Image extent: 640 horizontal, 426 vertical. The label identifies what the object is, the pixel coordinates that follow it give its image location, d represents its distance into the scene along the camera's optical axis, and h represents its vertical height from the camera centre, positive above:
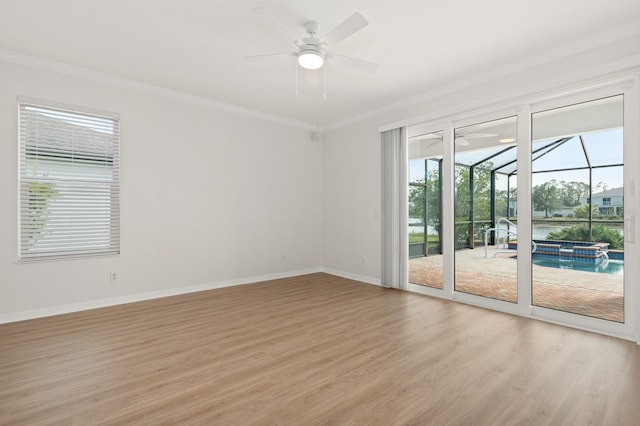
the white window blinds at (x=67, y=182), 3.60 +0.35
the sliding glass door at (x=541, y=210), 3.09 +0.02
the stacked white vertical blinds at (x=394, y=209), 4.87 +0.04
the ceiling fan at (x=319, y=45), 2.48 +1.48
